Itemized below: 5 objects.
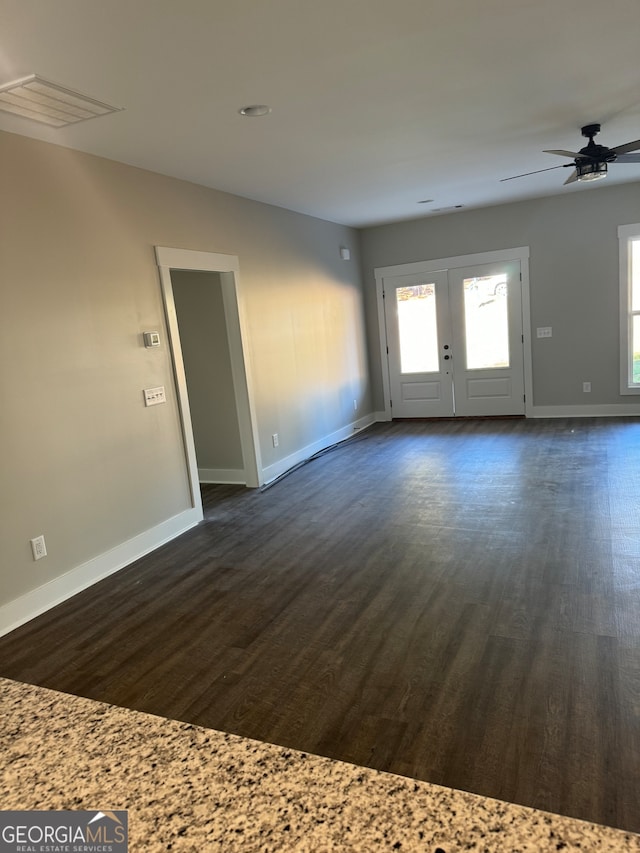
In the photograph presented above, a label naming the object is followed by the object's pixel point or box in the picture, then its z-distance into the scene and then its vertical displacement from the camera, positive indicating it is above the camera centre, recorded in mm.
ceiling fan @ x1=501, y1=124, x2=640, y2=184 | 4211 +1131
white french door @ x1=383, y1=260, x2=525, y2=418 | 7516 -257
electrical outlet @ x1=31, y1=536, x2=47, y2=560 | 3347 -1095
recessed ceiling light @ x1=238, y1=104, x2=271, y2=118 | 3268 +1327
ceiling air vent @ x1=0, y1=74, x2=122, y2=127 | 2707 +1305
